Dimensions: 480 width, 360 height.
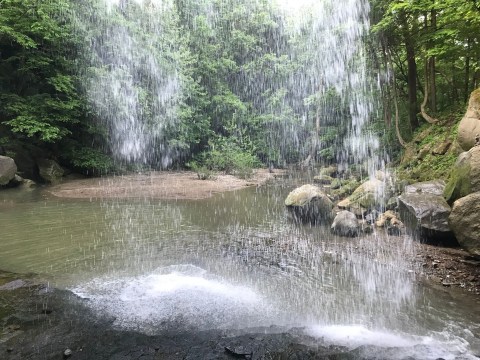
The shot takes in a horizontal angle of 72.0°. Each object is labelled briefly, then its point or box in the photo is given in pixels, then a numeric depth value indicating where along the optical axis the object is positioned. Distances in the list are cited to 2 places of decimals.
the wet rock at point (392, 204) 9.55
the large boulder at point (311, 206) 9.84
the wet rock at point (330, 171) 20.79
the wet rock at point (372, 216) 9.30
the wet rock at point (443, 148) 10.05
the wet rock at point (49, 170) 17.12
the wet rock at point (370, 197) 9.99
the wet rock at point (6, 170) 14.08
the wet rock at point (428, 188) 7.98
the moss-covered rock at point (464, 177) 6.39
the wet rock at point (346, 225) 8.45
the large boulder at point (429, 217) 6.97
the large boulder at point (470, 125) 7.89
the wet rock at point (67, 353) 3.64
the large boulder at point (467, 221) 5.62
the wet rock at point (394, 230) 8.20
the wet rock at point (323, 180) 18.66
